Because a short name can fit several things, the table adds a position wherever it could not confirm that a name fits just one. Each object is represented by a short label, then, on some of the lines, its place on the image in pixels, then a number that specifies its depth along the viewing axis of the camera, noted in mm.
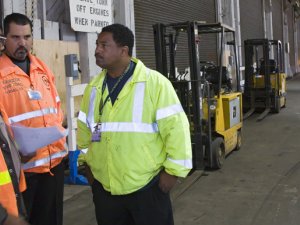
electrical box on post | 5559
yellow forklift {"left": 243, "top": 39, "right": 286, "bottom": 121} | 12367
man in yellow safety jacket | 2428
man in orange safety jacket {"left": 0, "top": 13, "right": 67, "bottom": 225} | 2734
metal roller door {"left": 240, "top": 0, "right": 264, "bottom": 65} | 18828
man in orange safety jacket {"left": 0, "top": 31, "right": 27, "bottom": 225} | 1595
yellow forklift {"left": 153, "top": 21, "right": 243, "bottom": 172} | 6250
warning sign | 6422
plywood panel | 5995
